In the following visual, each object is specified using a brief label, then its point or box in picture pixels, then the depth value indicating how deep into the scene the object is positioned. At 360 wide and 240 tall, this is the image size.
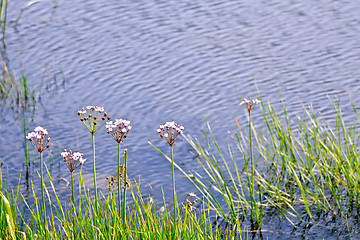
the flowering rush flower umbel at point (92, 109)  6.57
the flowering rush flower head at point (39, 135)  6.36
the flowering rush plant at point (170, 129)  6.94
